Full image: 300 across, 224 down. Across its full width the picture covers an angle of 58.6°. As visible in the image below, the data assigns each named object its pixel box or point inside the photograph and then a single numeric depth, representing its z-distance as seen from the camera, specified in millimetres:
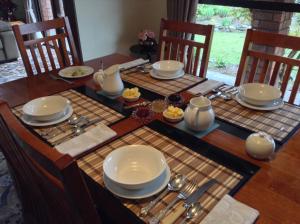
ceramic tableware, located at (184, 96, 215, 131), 957
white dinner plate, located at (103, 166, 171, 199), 710
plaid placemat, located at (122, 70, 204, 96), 1345
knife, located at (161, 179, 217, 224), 649
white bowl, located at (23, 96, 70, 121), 1065
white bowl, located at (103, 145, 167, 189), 788
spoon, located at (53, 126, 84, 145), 964
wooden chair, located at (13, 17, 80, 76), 1580
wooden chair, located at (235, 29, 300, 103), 1304
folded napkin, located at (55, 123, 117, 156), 904
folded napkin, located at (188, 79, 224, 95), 1304
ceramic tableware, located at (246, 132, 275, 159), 840
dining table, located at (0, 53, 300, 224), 699
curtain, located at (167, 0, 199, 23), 2395
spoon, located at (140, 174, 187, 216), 680
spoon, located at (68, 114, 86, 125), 1070
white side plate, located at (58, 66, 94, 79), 1505
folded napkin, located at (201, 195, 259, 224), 642
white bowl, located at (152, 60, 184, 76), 1458
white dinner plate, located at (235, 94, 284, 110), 1135
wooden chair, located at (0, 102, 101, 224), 502
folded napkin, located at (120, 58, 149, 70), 1622
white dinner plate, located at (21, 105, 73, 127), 1056
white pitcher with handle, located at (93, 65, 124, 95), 1225
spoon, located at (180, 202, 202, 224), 657
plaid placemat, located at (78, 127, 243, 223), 705
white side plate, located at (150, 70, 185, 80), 1463
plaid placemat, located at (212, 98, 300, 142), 1007
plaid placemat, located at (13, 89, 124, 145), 1001
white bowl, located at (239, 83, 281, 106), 1142
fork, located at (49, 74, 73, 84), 1464
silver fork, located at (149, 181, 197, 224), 650
